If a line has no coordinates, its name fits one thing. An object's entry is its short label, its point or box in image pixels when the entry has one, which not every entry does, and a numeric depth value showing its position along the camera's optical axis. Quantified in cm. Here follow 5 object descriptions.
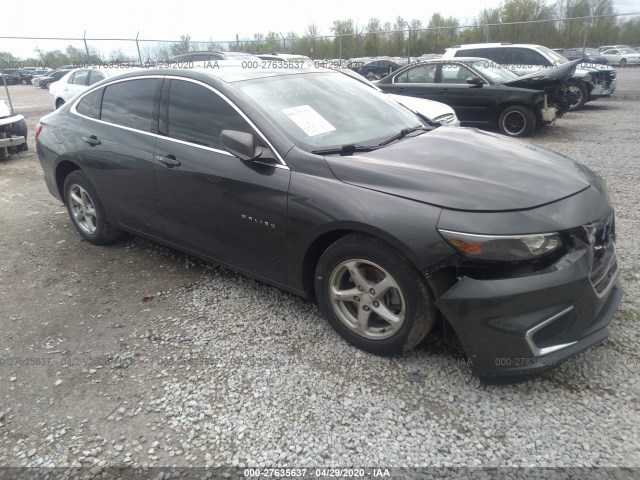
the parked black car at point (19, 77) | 2752
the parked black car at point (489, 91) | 932
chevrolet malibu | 236
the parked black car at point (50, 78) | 2550
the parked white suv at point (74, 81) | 1192
